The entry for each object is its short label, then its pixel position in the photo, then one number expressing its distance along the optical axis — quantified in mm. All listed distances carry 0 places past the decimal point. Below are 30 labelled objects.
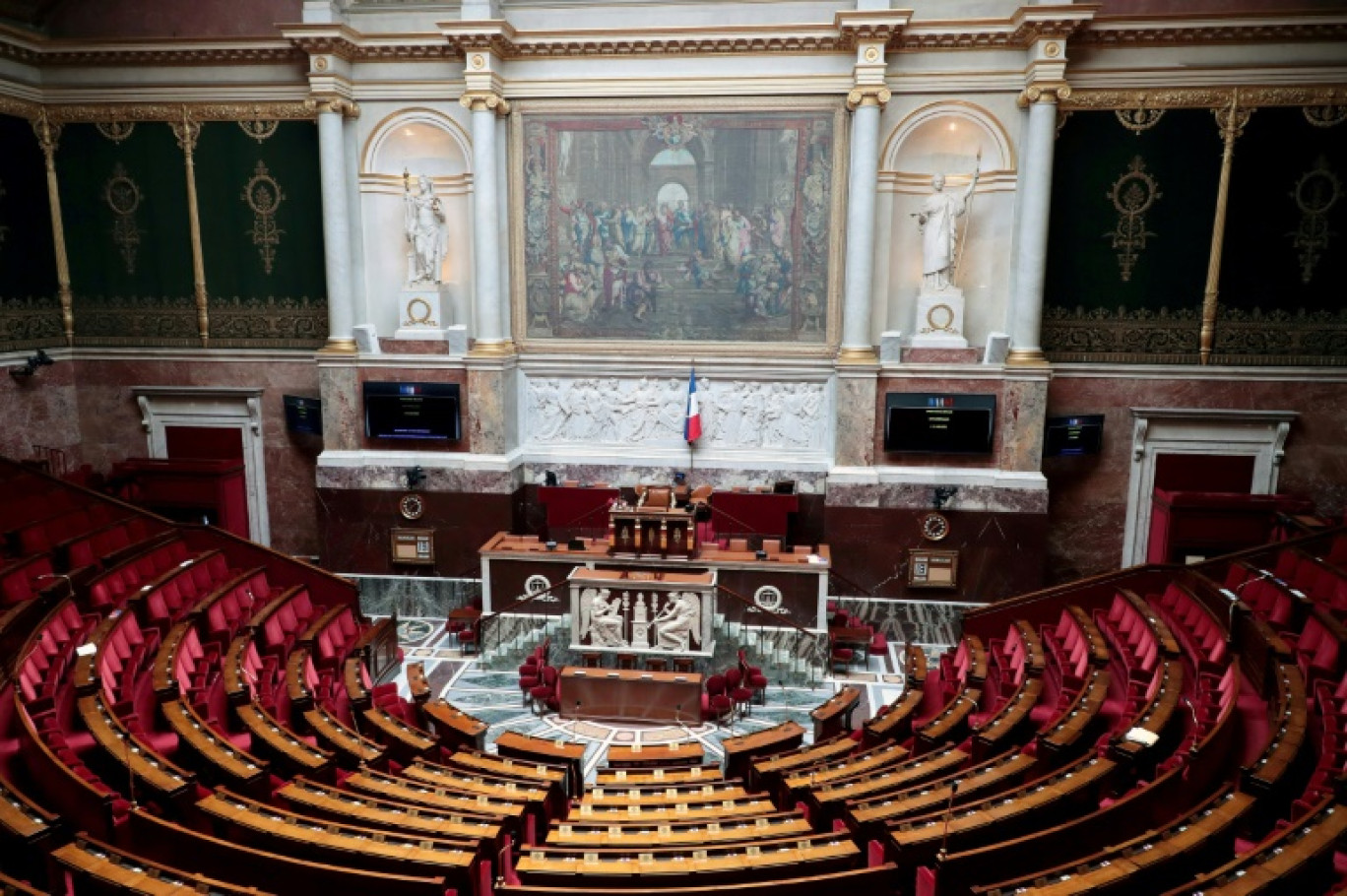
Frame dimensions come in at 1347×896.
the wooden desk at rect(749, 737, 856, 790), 8422
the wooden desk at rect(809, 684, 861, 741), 10078
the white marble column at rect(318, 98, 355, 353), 15102
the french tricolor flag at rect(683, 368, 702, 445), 15234
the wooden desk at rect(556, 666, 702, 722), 11031
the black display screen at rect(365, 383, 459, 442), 15359
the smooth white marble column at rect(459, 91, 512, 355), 14805
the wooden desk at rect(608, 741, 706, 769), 9039
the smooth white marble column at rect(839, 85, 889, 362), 14195
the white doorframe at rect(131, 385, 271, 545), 16531
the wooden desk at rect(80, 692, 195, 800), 6648
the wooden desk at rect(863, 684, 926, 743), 9461
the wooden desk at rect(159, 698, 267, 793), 7160
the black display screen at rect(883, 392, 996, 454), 14359
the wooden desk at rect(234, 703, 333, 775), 7818
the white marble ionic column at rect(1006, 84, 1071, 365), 13797
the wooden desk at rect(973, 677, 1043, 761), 8289
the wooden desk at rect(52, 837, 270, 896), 5352
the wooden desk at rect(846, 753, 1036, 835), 6688
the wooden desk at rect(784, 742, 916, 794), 7869
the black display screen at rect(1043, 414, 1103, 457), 14523
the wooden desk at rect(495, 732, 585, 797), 8969
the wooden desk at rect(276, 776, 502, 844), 6566
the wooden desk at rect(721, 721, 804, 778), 9320
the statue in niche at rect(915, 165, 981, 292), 14438
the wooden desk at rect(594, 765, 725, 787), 8375
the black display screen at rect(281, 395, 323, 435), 15930
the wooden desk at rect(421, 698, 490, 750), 9617
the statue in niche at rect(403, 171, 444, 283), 15508
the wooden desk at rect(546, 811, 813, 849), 6648
